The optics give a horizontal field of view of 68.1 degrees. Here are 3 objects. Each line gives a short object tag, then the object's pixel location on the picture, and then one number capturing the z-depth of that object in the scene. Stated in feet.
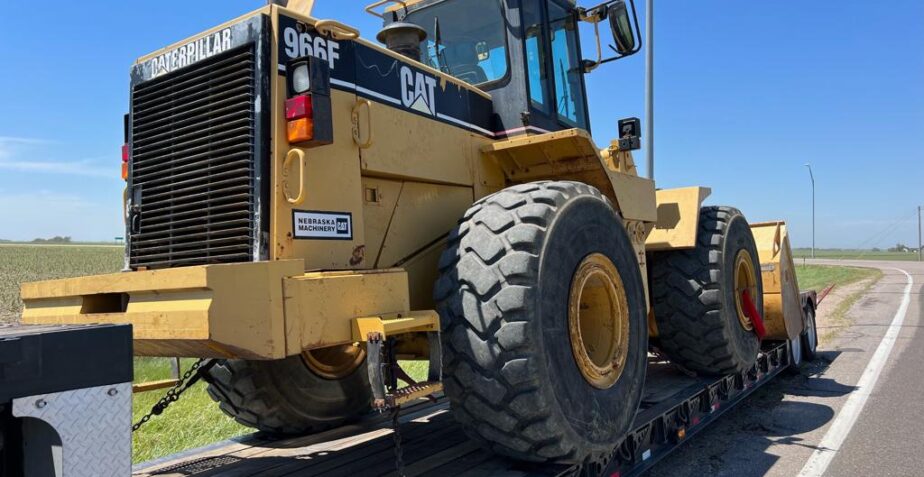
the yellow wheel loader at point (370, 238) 9.59
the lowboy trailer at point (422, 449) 12.69
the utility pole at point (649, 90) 33.83
